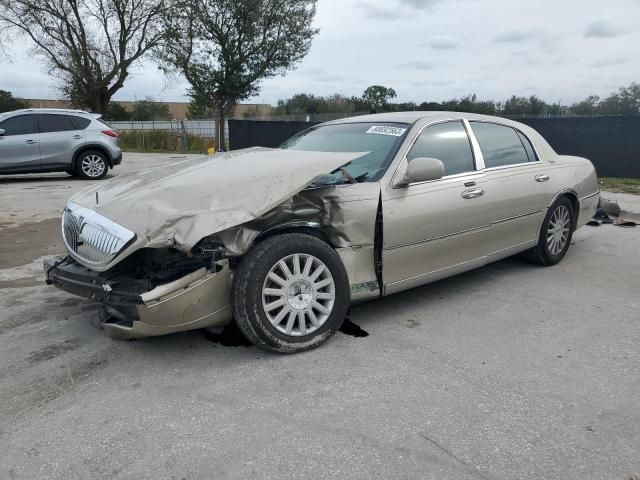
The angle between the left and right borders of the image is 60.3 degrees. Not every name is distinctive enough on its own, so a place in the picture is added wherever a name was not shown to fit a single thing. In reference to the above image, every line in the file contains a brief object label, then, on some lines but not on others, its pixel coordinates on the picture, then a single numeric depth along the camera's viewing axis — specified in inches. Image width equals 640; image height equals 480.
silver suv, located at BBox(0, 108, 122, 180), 465.7
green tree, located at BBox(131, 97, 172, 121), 2662.4
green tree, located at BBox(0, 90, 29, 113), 2214.3
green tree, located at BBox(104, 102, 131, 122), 2363.4
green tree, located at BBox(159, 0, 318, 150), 1025.5
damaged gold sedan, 127.7
